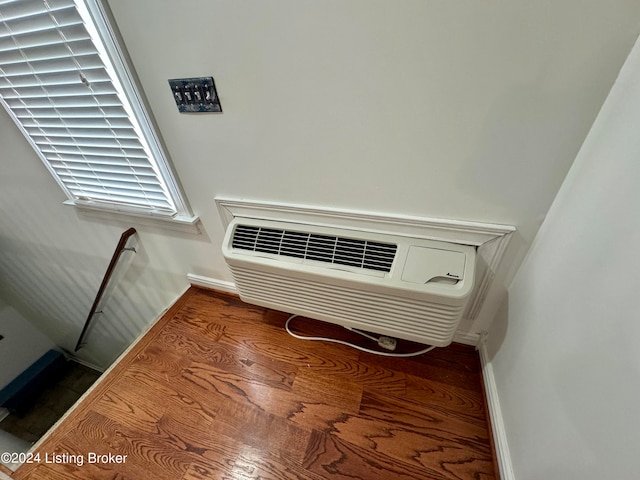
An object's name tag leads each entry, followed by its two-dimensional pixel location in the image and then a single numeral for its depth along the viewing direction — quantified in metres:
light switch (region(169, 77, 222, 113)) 0.91
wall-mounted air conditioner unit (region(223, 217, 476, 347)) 0.90
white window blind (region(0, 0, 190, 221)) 0.93
